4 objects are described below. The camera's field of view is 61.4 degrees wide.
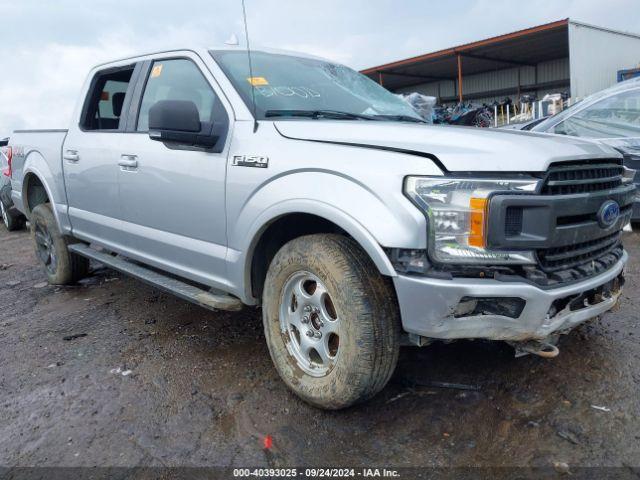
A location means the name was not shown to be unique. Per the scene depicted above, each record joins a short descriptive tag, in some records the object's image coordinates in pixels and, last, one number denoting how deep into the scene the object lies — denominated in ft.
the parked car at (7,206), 29.37
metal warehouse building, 53.57
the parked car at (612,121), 19.12
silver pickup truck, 7.07
